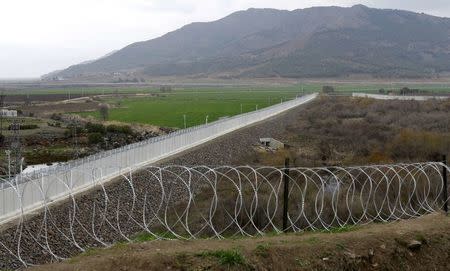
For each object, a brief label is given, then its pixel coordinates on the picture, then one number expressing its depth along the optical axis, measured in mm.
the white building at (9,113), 72650
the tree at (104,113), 75431
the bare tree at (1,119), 54919
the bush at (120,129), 59812
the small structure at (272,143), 53031
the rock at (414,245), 14977
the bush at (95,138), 52369
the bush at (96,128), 59009
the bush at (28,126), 61525
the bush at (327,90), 148250
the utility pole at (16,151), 34500
